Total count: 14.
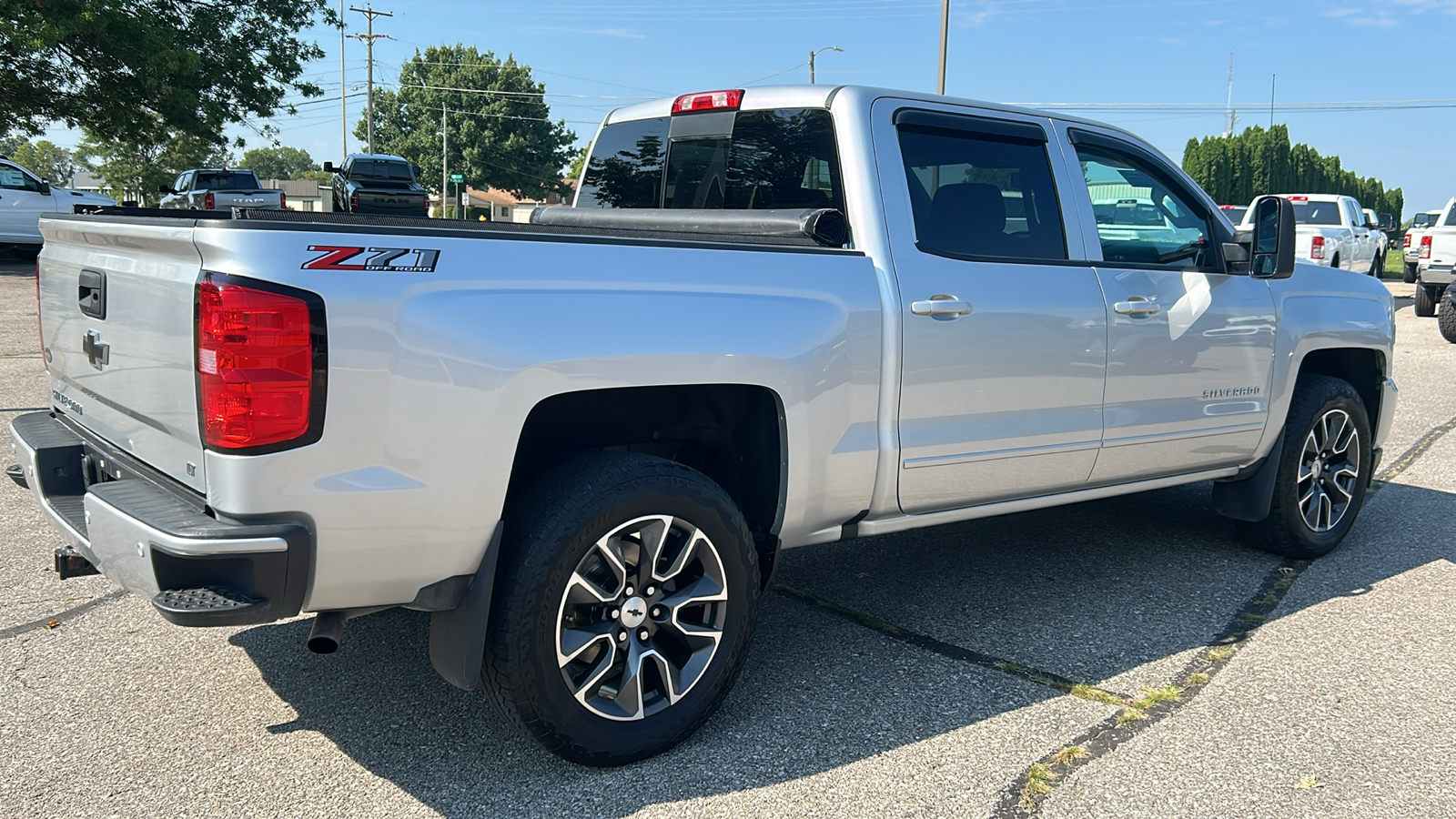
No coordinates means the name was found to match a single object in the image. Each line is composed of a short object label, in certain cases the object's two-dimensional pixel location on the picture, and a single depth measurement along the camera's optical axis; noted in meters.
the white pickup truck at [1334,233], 19.56
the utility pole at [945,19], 24.08
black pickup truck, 27.61
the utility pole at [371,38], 66.57
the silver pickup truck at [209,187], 24.12
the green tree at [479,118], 73.00
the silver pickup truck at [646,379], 2.60
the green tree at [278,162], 164.38
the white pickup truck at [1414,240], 23.53
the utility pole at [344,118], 65.88
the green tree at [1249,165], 49.94
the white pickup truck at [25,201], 19.16
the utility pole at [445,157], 71.07
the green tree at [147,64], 19.42
